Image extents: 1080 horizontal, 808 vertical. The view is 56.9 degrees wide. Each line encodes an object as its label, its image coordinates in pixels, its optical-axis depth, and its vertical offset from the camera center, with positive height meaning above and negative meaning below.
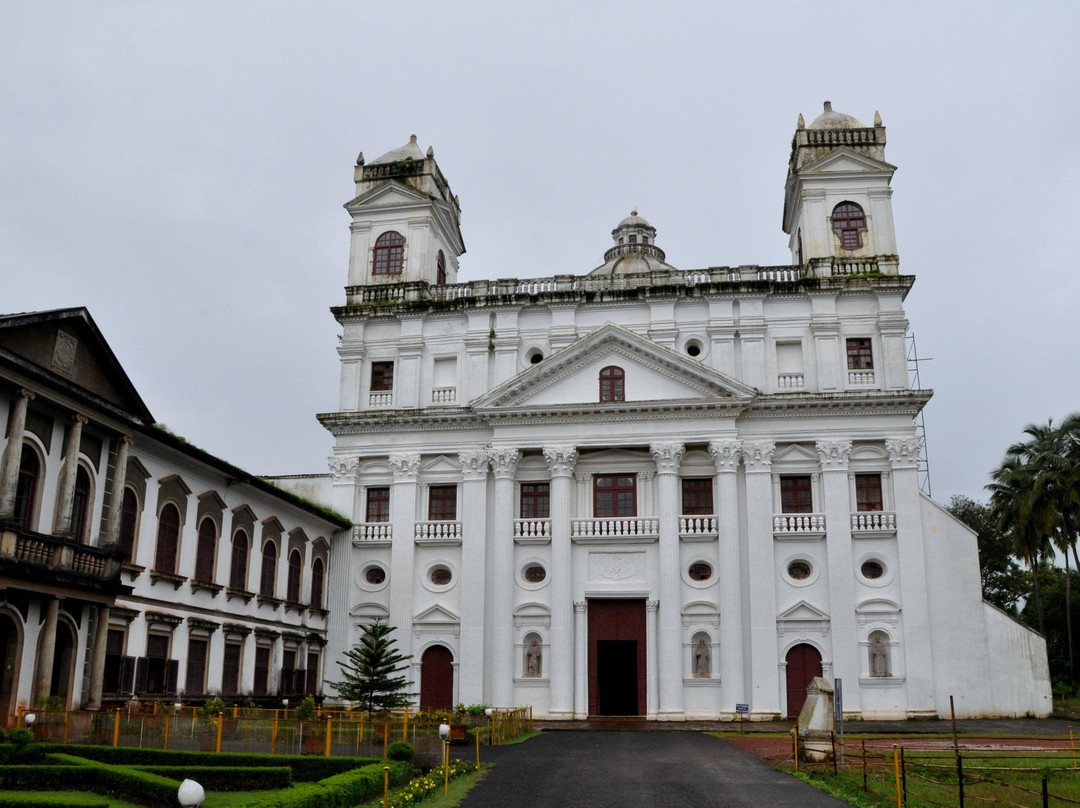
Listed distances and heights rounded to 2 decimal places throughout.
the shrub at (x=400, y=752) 19.52 -1.97
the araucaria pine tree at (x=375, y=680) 32.75 -1.03
